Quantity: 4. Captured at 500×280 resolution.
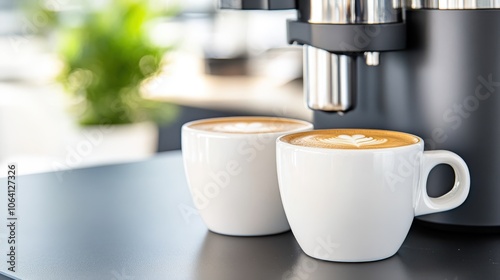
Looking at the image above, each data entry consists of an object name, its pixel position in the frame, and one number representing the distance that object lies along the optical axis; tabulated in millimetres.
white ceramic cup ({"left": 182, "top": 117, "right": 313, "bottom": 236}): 858
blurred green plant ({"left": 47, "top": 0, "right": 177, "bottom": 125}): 3838
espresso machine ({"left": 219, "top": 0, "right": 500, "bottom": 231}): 847
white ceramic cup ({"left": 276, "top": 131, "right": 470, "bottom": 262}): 792
